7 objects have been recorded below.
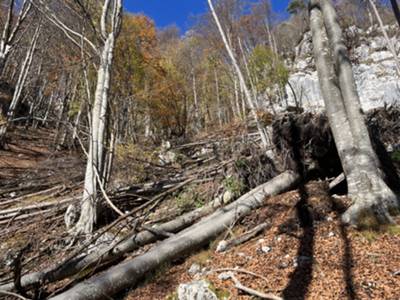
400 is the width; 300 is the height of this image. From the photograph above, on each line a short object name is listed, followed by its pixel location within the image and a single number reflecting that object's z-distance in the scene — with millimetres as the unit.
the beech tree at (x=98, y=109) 4809
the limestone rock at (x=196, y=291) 2523
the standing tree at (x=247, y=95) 6020
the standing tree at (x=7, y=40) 9914
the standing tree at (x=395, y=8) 10359
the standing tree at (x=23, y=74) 12906
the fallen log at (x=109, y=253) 3215
